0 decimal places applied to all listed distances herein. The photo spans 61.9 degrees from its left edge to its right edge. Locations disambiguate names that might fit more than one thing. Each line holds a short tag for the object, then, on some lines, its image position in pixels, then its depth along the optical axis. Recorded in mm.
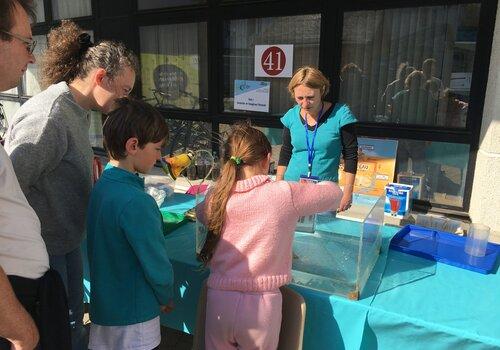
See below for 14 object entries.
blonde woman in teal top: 2568
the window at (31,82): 7021
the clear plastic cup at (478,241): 1863
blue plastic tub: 1793
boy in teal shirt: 1397
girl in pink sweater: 1438
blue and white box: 3383
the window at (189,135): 4945
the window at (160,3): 4711
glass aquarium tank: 1603
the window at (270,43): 4145
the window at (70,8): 5797
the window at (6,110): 7074
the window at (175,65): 4902
